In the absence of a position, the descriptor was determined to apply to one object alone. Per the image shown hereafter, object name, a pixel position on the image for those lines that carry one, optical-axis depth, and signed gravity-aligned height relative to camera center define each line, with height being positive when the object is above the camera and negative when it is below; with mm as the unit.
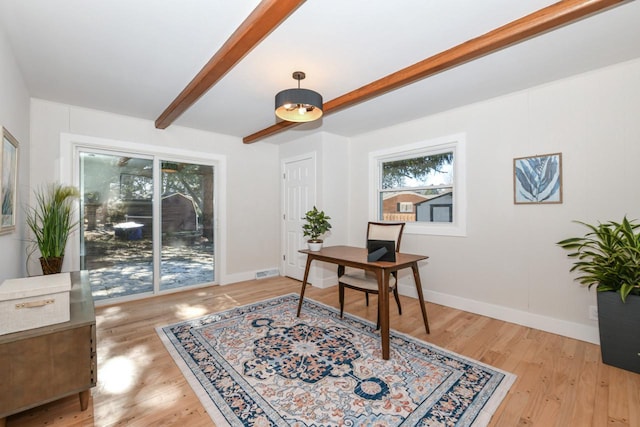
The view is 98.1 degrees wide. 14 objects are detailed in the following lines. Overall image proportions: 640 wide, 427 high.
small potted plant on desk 3072 -132
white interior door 4305 +160
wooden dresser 1410 -817
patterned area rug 1587 -1131
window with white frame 3248 +364
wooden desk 2131 -434
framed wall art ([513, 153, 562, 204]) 2565 +335
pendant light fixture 2102 +856
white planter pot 2941 -339
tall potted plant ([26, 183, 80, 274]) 2410 -169
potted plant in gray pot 1932 -567
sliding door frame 3134 +539
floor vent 4610 -1024
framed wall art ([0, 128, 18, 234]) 1921 +238
